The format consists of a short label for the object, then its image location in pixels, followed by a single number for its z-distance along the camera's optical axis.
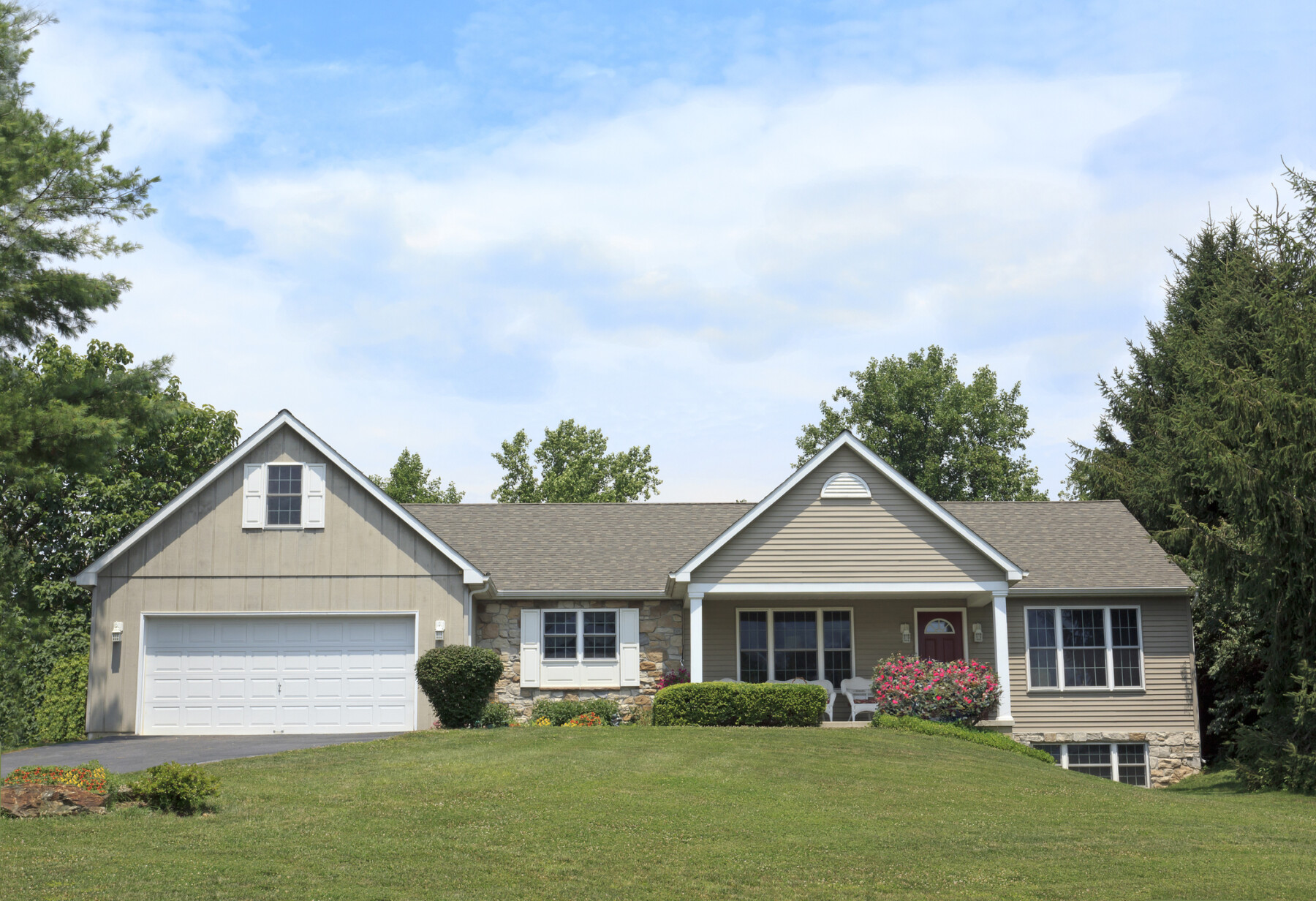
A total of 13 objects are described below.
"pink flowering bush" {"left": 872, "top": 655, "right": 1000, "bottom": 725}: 21.17
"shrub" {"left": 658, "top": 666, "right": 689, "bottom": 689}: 23.38
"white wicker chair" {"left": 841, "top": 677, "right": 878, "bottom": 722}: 23.08
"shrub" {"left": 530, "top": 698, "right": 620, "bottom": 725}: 22.17
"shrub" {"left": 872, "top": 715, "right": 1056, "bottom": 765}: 19.92
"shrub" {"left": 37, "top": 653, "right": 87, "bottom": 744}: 24.62
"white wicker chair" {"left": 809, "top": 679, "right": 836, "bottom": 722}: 23.42
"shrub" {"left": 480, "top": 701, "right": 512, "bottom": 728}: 21.03
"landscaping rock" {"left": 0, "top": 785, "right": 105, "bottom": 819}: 11.46
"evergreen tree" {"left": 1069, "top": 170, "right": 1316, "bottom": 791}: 17.75
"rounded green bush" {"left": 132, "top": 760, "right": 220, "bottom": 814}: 11.77
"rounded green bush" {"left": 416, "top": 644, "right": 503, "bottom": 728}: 20.30
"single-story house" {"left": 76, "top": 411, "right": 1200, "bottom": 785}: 22.03
